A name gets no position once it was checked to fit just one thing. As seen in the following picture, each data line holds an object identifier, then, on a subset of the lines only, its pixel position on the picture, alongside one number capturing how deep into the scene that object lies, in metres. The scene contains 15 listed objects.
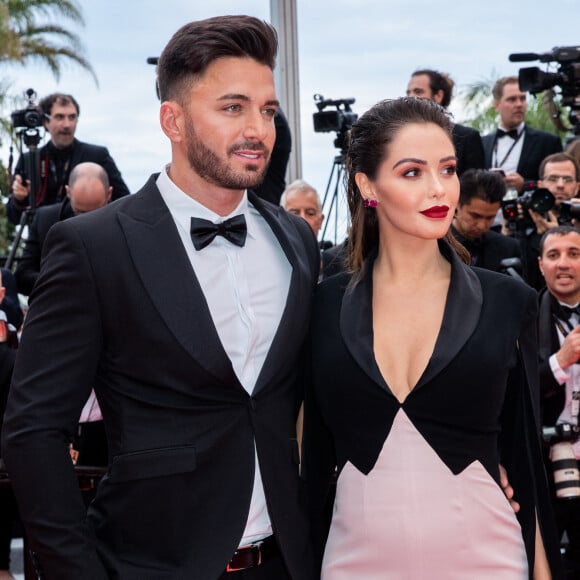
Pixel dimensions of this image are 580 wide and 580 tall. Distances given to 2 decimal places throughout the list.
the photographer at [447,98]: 5.42
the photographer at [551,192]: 5.09
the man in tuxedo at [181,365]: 1.83
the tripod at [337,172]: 5.29
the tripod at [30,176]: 5.79
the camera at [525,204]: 4.95
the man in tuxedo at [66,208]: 5.05
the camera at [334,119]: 5.42
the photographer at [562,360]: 3.73
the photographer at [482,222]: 4.80
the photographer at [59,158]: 6.01
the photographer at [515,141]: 5.86
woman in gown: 2.03
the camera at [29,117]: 5.94
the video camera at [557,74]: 5.25
